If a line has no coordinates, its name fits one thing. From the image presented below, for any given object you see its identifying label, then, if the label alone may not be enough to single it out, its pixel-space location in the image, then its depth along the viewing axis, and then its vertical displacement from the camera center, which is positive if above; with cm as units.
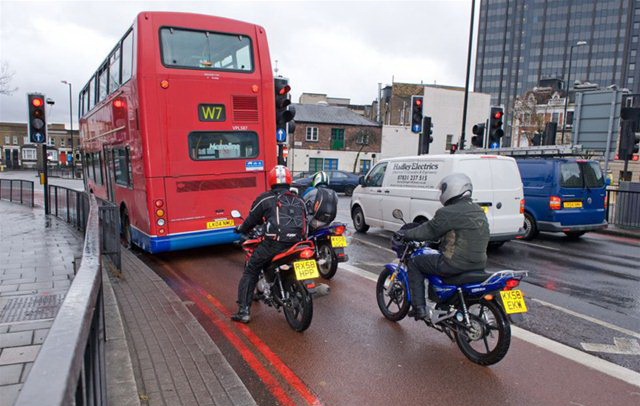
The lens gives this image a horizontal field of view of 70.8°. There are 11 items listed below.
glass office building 11012 +3504
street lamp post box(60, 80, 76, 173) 5000 +571
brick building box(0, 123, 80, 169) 7156 +221
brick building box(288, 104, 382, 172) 4353 +275
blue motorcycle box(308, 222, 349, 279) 727 -128
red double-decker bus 791 +74
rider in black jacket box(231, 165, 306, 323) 502 -77
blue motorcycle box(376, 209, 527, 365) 409 -129
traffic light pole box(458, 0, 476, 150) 1763 +488
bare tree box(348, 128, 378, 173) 4512 +310
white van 888 -31
